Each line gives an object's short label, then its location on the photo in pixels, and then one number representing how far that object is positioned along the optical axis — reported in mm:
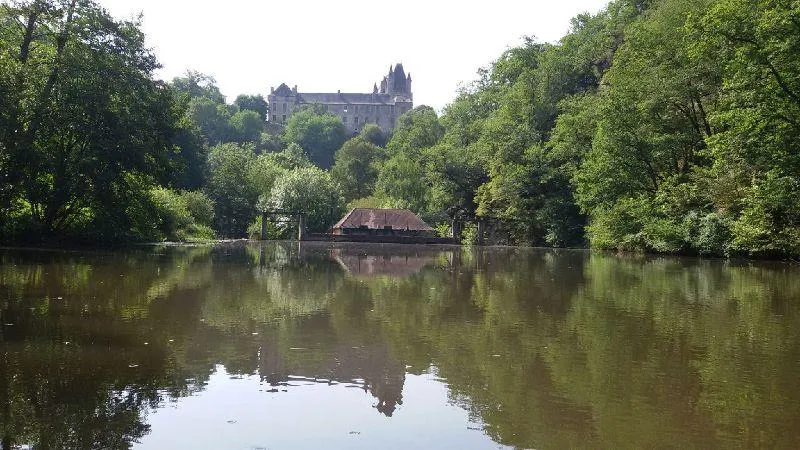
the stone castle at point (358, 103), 172875
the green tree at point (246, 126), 137500
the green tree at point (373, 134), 135125
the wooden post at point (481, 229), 58625
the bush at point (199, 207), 58344
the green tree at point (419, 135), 85188
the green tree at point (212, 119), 123788
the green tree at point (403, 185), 74375
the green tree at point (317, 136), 138000
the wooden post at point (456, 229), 59156
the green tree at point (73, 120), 29703
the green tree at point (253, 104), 161250
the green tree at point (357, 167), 94750
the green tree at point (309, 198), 67375
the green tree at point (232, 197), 71375
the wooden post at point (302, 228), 58531
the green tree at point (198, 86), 126000
